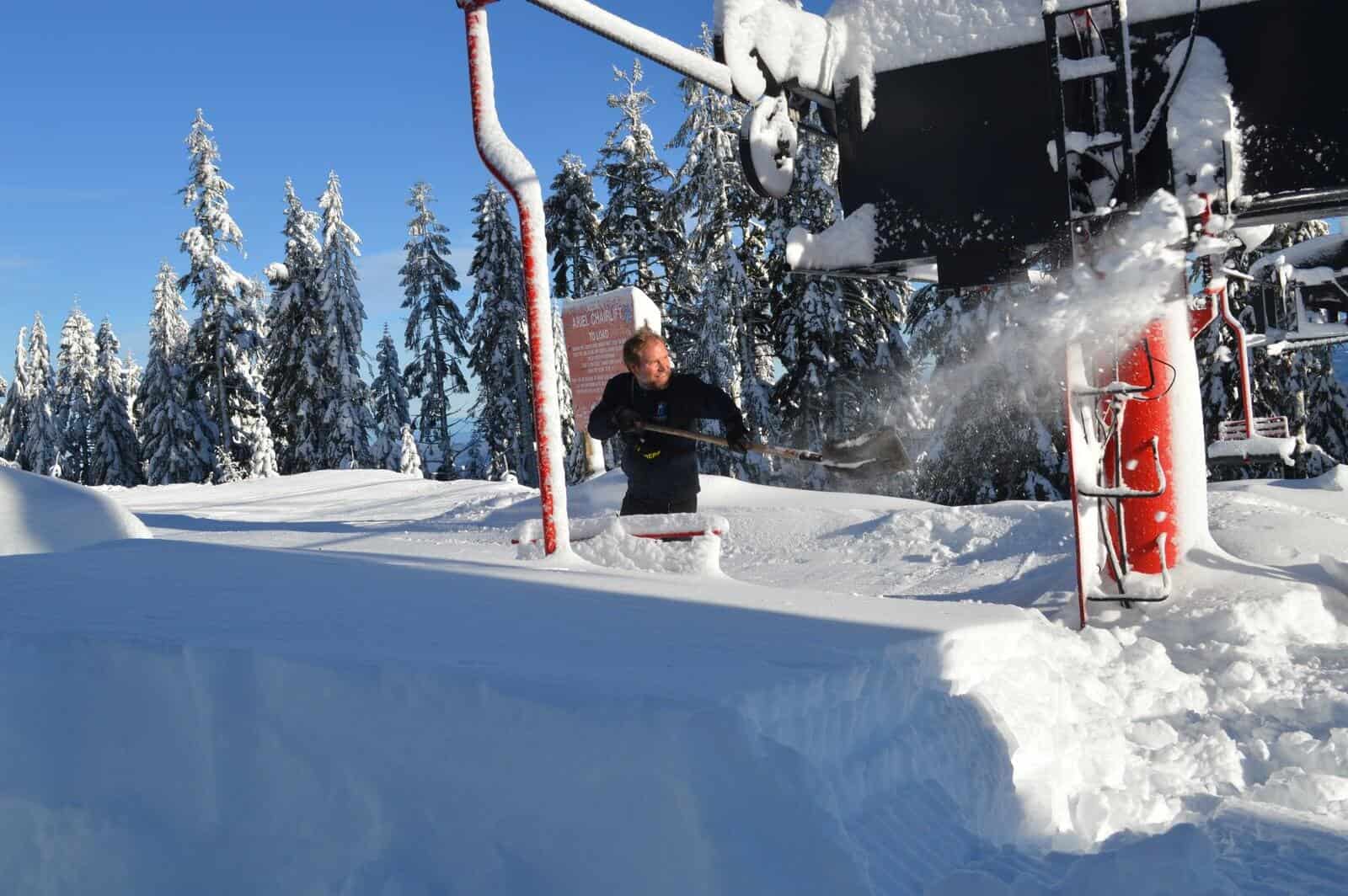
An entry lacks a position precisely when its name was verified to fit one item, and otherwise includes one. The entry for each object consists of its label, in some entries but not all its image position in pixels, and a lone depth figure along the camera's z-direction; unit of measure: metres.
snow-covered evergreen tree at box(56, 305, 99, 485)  49.34
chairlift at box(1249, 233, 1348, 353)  7.71
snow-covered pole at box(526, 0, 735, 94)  4.01
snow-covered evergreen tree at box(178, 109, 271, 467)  32.06
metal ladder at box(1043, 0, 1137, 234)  4.55
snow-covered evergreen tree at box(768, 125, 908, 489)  22.84
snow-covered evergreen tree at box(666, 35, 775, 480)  23.48
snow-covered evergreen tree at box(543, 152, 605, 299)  30.36
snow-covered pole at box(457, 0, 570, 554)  4.04
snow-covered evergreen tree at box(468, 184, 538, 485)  31.75
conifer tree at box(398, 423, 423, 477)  34.44
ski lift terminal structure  4.59
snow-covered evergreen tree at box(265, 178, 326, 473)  34.34
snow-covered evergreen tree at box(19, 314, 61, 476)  48.34
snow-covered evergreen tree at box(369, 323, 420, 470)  41.53
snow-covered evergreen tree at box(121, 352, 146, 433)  51.89
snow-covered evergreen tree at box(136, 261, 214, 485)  35.78
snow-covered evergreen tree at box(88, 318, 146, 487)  42.44
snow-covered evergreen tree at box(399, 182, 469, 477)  37.59
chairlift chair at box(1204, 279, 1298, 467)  5.82
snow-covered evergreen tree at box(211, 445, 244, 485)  33.09
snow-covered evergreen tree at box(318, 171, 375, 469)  33.97
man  5.57
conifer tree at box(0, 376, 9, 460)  57.41
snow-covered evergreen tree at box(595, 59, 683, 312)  28.94
